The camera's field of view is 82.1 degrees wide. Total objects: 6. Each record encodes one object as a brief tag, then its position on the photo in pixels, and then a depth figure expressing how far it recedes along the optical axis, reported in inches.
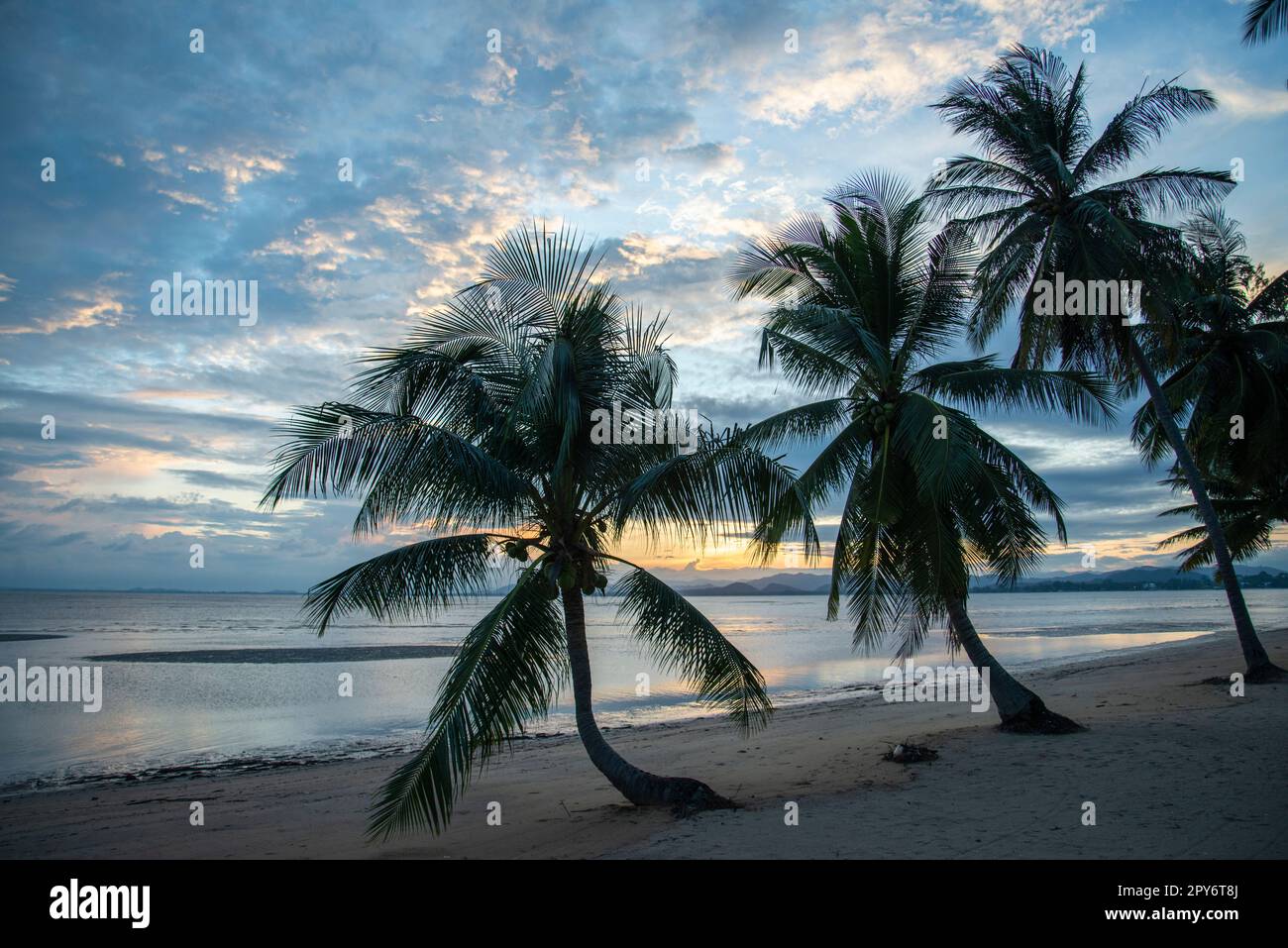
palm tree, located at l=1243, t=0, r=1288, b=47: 339.6
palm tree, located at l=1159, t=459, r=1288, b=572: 880.3
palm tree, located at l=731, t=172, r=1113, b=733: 418.3
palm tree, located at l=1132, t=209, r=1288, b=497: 658.8
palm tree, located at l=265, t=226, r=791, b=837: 295.4
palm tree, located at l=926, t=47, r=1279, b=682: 521.3
